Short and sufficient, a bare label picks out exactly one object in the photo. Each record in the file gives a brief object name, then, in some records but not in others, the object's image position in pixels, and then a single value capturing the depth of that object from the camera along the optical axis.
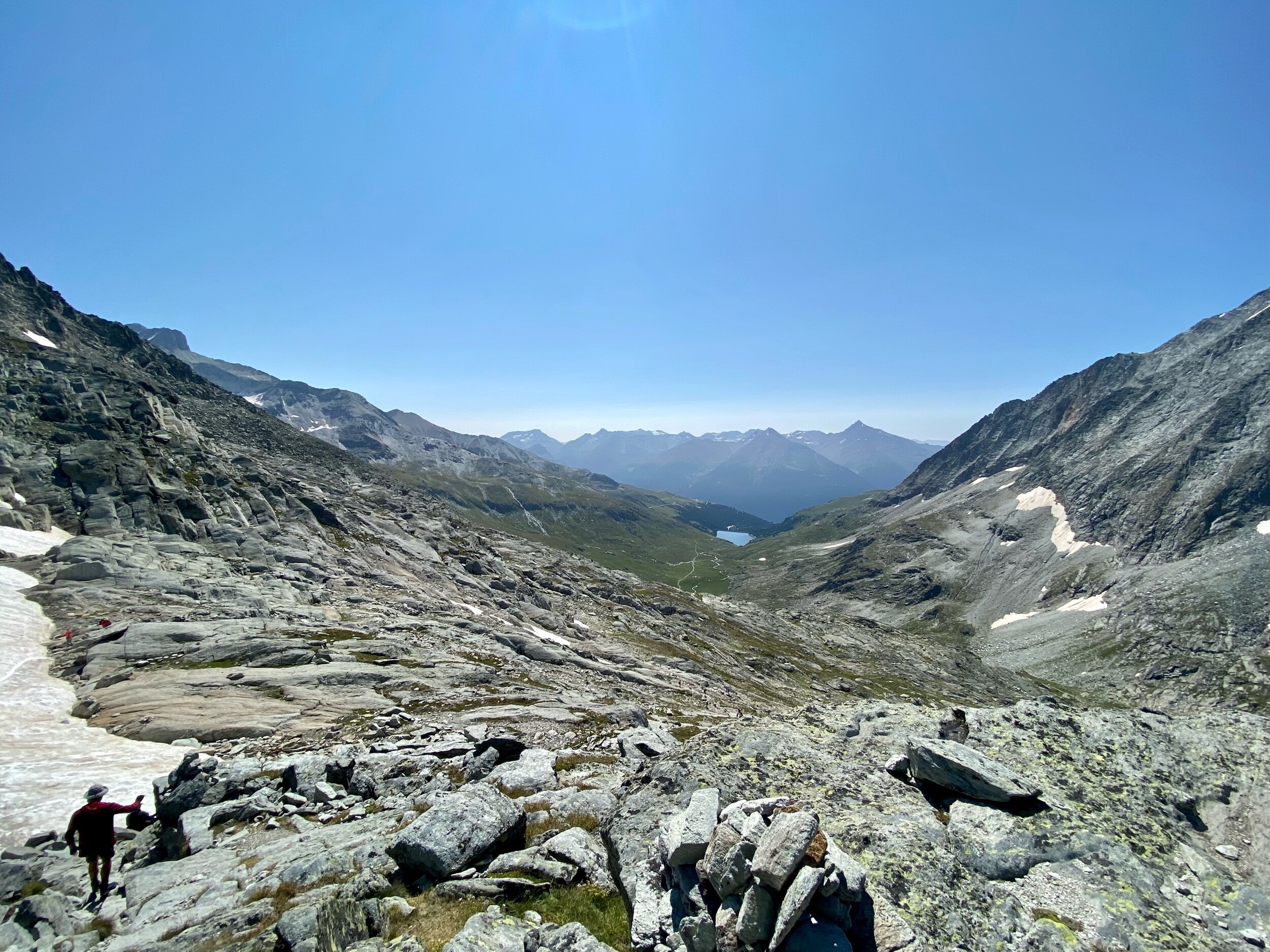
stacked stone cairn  8.80
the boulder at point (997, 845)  11.32
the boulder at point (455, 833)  13.27
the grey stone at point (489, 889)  12.45
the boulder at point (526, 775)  20.25
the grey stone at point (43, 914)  12.71
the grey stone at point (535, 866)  13.00
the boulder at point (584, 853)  13.03
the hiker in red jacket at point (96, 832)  14.55
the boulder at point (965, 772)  12.94
